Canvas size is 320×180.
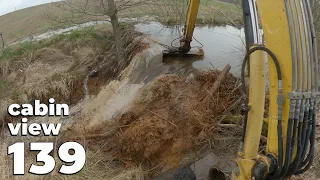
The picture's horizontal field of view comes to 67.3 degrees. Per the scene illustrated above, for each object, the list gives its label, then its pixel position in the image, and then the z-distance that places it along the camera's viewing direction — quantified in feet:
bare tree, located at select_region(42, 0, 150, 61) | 23.69
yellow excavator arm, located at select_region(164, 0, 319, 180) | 7.37
